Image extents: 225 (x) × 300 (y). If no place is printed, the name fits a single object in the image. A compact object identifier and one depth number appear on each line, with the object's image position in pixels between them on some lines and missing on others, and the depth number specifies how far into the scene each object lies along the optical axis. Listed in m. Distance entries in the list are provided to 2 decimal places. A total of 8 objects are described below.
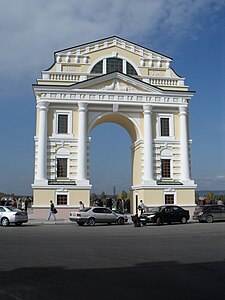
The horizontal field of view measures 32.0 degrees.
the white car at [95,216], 28.62
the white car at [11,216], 27.55
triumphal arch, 37.84
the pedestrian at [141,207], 34.25
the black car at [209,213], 32.28
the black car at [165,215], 29.58
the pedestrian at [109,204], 40.68
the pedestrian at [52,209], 33.97
